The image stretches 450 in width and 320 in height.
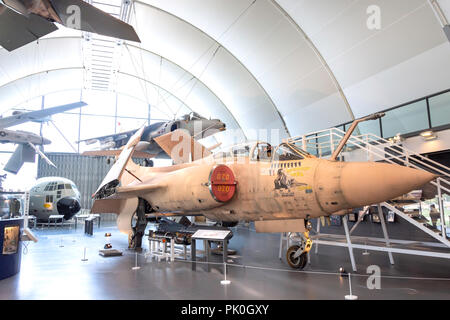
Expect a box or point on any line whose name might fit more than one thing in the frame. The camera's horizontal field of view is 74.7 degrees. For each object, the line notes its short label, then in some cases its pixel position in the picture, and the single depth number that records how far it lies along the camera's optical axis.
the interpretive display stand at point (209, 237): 6.30
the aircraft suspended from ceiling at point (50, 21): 6.64
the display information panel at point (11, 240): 5.99
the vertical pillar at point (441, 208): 5.55
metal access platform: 5.44
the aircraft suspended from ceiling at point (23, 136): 13.09
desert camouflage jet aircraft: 4.72
